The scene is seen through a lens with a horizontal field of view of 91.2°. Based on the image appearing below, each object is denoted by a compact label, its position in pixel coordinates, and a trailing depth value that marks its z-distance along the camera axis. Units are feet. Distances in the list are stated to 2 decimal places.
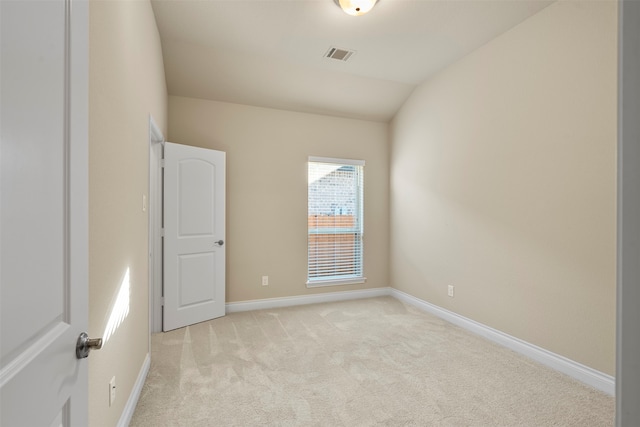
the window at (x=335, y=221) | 14.46
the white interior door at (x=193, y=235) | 10.98
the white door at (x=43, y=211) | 1.78
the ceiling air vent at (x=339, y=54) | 10.97
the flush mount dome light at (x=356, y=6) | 8.34
